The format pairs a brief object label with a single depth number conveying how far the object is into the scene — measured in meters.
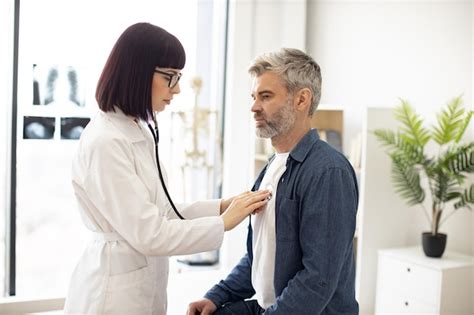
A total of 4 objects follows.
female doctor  1.75
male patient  1.72
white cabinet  2.96
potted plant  3.02
